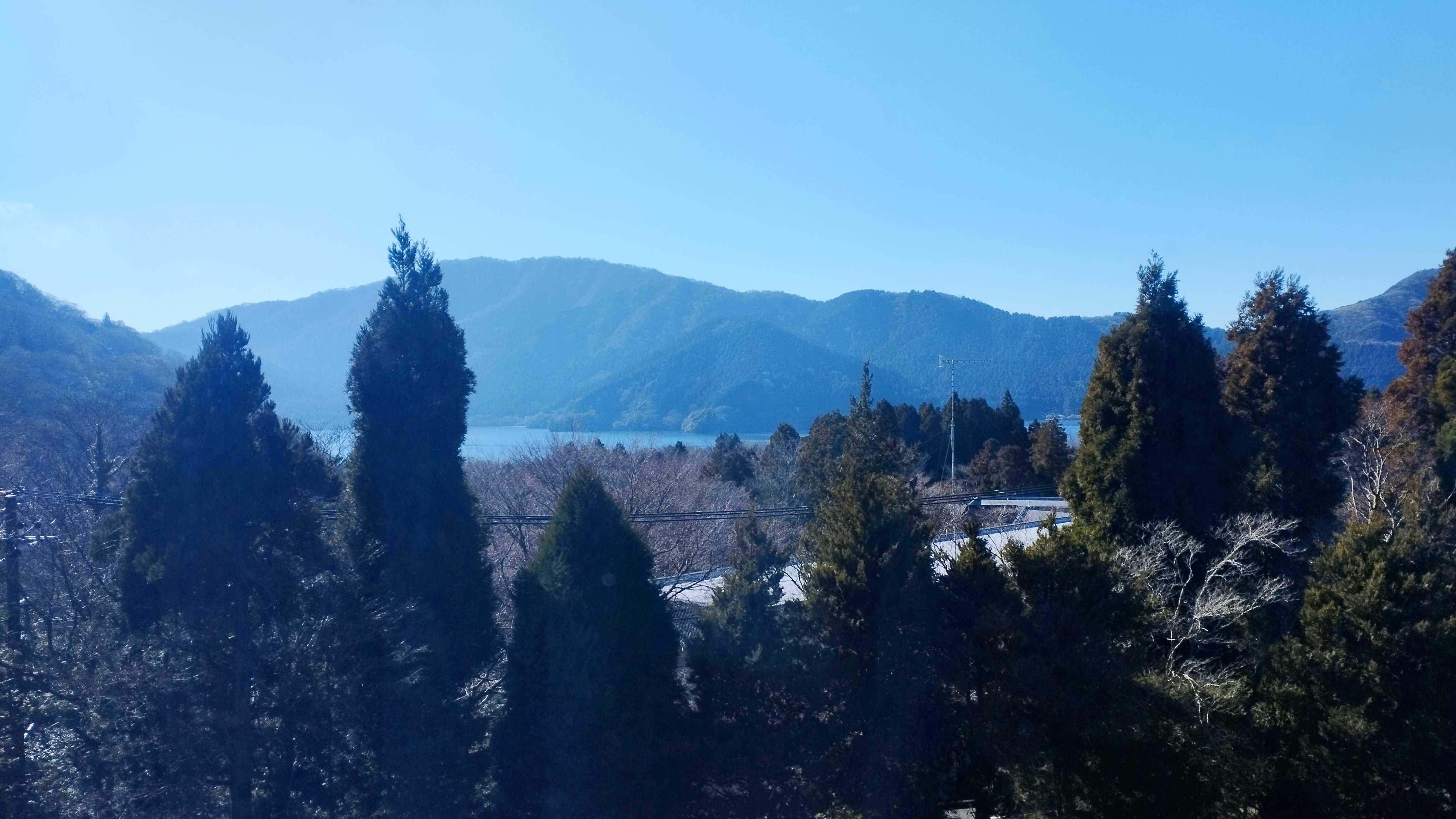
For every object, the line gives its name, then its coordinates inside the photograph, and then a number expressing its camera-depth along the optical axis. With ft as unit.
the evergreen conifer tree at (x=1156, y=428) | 33.47
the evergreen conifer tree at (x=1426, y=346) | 58.34
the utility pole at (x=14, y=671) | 21.56
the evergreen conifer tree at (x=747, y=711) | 24.43
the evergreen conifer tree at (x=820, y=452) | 70.85
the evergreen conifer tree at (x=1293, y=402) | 39.24
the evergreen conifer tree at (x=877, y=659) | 23.79
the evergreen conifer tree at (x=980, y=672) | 23.88
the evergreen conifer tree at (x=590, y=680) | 23.63
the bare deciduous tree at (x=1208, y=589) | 28.07
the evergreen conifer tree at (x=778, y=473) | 89.30
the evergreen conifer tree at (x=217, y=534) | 24.54
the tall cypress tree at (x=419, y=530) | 25.17
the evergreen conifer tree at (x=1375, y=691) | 25.40
